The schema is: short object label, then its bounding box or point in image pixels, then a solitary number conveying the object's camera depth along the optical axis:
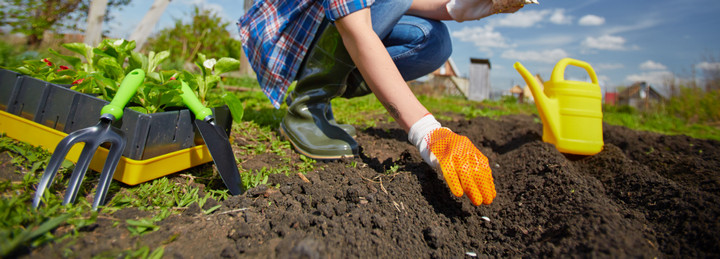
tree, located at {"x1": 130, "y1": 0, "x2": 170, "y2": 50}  4.34
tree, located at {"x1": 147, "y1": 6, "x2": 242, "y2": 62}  7.13
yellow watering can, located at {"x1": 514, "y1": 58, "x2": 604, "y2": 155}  1.91
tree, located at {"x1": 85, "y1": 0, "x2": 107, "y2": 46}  3.99
